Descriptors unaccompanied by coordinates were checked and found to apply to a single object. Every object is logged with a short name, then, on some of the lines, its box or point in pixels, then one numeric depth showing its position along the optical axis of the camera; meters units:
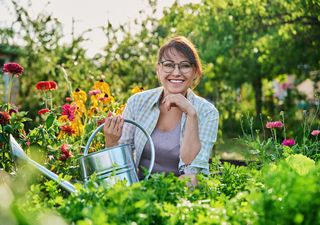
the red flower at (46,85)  3.46
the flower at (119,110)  3.72
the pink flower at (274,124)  3.48
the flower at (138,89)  4.04
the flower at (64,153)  2.80
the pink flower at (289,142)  3.27
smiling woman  2.52
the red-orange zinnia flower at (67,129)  3.15
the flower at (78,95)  3.76
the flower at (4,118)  2.69
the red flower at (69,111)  3.44
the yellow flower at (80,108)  3.71
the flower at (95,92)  3.68
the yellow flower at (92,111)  3.77
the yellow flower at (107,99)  3.75
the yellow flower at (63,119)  3.44
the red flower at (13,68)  3.03
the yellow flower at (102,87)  3.88
